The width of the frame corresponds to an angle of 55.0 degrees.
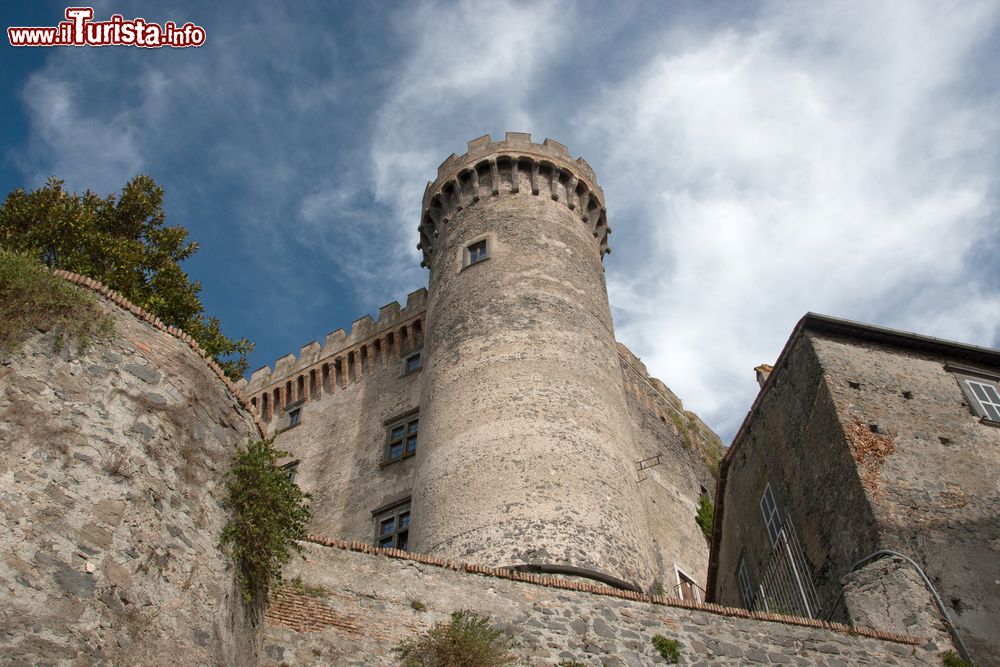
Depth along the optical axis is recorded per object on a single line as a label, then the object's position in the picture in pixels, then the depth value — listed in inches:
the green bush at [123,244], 607.2
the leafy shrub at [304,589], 422.6
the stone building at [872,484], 492.4
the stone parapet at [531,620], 415.2
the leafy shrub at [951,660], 453.1
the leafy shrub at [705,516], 1000.2
